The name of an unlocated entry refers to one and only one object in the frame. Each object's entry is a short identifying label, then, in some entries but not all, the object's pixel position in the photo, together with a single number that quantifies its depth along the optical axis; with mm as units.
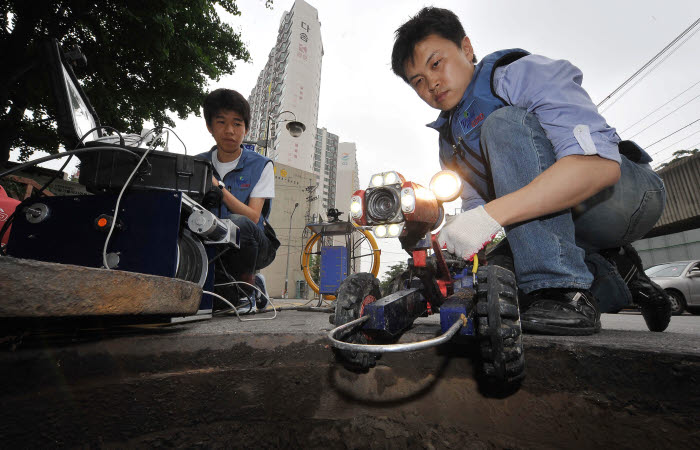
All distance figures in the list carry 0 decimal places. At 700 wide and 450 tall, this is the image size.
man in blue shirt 1027
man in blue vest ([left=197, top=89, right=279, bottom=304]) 2420
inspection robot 685
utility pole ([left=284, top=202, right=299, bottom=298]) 27230
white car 7137
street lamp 8906
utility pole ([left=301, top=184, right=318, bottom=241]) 31412
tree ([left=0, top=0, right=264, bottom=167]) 6035
